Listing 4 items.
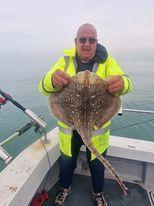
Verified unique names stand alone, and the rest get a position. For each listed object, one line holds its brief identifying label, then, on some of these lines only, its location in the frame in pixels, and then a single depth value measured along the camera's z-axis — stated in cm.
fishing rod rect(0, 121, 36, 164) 126
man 130
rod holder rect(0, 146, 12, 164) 126
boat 154
